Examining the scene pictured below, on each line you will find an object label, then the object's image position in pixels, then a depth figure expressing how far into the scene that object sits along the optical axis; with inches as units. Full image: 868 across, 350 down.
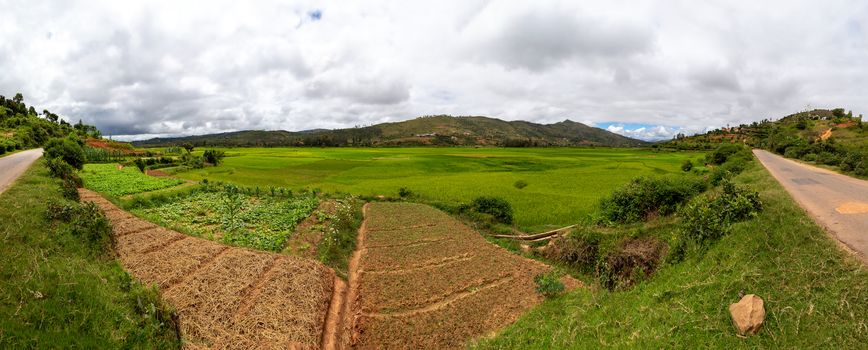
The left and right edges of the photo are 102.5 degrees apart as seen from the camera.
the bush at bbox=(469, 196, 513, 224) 898.6
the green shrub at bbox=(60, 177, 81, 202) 633.9
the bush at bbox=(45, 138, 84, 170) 962.7
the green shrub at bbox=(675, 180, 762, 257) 406.9
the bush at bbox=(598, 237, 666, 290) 504.7
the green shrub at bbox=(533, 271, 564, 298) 451.5
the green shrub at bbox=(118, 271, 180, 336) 299.9
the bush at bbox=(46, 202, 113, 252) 430.3
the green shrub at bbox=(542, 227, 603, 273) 602.9
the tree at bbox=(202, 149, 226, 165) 2135.8
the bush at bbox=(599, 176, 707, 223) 679.1
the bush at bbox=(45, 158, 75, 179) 777.6
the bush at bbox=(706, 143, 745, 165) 1616.5
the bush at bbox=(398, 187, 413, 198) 1210.0
